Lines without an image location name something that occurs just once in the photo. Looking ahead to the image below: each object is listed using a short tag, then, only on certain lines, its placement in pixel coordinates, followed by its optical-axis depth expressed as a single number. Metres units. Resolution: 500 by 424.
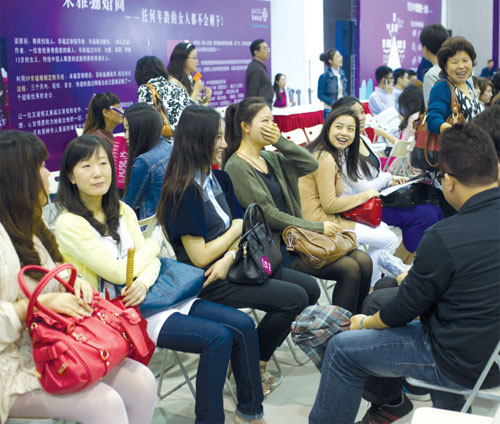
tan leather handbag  3.07
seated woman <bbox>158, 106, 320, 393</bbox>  2.69
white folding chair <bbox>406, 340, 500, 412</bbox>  1.90
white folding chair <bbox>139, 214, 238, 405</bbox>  2.74
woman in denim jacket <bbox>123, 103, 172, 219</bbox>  3.46
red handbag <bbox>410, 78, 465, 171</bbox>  3.89
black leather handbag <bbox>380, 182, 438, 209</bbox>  4.01
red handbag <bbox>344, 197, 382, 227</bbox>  3.61
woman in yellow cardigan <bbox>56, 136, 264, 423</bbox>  2.35
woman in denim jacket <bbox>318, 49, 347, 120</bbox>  9.54
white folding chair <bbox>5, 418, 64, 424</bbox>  1.90
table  8.56
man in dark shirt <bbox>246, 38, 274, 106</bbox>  8.66
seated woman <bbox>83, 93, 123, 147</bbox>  4.92
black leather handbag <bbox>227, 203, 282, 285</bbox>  2.68
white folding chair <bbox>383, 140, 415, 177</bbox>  5.84
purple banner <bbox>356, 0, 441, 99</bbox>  12.81
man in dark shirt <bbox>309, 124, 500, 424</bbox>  1.91
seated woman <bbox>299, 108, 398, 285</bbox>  3.53
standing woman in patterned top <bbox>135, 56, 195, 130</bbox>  4.98
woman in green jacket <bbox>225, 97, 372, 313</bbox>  3.15
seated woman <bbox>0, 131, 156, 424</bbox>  1.88
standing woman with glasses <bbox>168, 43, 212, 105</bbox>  5.49
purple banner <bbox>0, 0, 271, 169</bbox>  6.29
